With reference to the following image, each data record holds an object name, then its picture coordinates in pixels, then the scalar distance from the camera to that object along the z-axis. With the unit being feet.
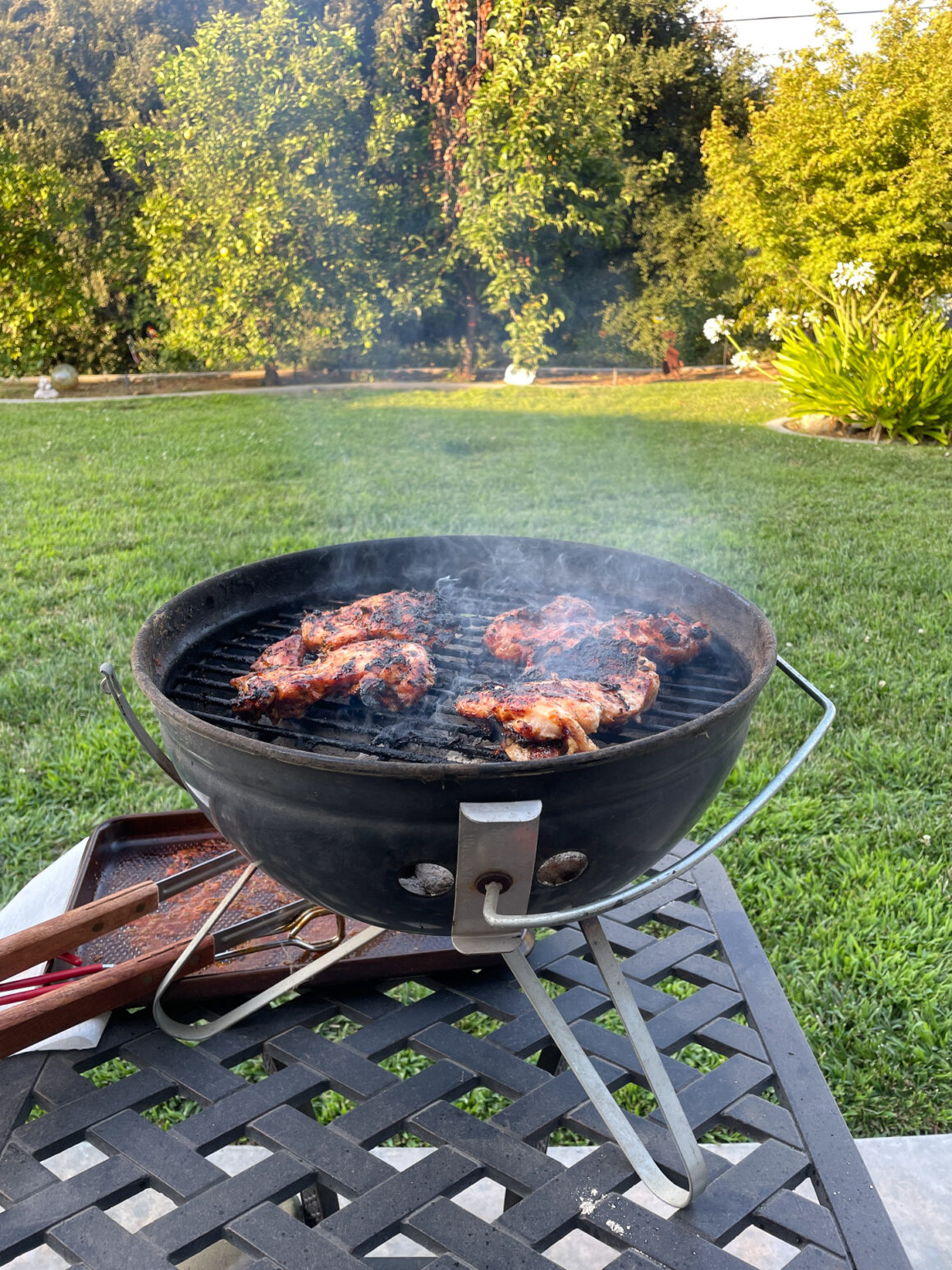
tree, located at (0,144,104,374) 32.17
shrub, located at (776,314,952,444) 26.30
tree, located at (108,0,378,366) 28.73
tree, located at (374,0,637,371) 24.98
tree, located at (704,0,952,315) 31.55
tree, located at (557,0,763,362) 36.65
